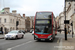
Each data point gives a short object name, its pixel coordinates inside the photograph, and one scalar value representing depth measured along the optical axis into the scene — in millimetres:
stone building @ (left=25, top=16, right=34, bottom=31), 90025
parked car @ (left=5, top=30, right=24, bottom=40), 21594
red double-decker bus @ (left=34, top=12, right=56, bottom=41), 17875
